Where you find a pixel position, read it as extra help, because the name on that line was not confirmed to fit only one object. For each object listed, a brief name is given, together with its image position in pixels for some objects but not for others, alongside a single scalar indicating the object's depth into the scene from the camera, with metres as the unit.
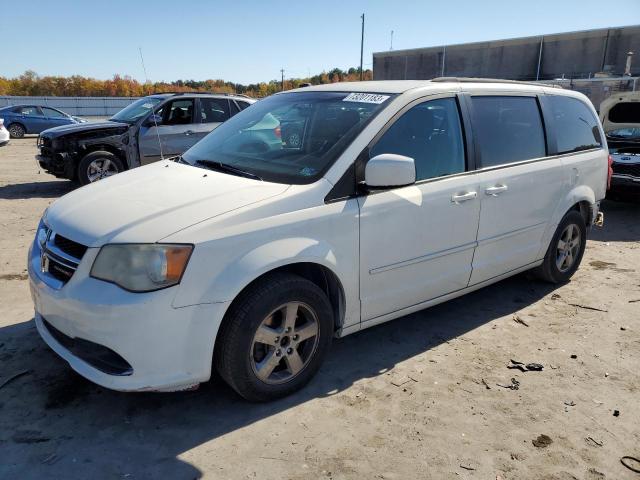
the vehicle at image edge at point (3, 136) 13.73
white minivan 2.54
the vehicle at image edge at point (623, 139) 8.09
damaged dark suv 9.07
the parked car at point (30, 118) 21.22
